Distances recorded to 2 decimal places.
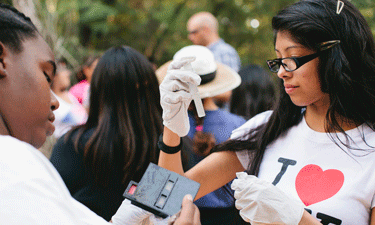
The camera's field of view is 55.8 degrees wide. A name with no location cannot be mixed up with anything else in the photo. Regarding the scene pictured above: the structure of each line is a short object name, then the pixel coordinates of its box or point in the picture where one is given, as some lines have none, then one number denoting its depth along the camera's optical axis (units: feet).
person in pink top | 15.25
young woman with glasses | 4.75
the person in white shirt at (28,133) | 2.51
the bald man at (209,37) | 16.51
